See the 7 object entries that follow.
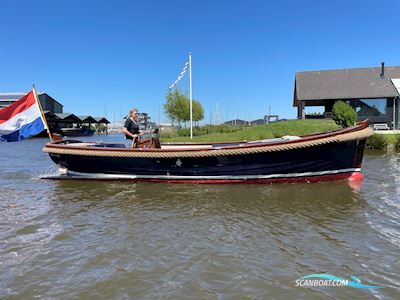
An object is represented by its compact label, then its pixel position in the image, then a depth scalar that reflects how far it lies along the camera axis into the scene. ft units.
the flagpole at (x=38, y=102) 33.49
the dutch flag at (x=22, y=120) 32.60
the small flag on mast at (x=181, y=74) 76.16
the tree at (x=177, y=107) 128.47
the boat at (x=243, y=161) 27.43
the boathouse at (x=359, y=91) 95.20
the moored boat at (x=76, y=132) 192.50
